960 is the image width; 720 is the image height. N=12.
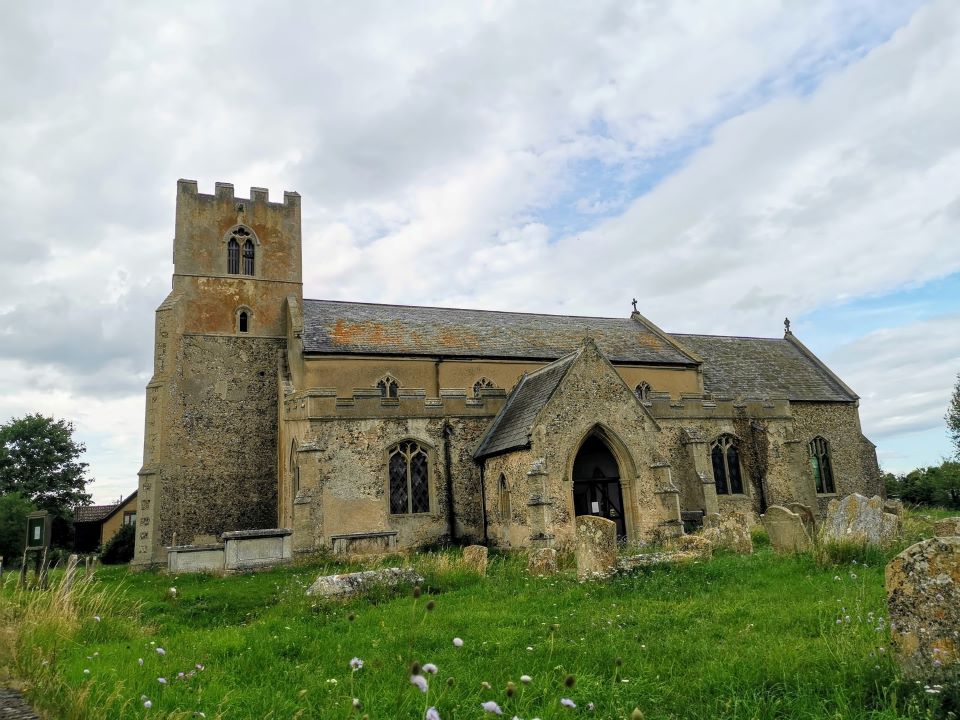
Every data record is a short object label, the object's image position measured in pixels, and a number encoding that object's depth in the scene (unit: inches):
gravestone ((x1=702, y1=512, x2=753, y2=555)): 556.4
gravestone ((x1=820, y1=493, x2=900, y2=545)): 439.8
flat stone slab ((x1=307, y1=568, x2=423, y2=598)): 391.5
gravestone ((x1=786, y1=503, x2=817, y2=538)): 604.6
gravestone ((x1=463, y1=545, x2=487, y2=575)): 487.5
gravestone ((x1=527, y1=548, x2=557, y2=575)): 486.6
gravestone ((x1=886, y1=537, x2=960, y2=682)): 185.6
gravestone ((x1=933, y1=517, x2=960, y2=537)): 420.8
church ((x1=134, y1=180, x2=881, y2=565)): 719.7
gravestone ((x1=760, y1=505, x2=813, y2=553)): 456.4
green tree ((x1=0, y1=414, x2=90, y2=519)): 1680.6
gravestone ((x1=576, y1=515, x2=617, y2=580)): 422.6
